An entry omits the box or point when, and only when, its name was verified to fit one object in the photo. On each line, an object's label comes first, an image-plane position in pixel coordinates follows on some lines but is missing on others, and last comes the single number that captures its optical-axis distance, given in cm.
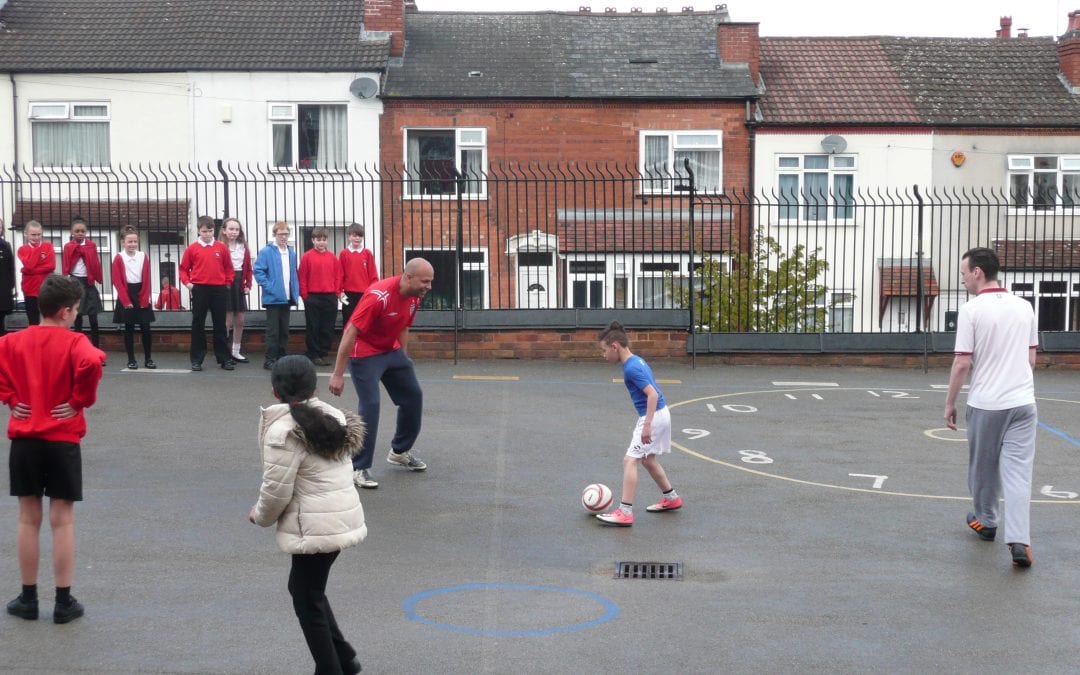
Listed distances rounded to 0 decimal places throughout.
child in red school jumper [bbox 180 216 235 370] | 1412
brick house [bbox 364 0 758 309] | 2861
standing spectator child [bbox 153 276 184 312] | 1959
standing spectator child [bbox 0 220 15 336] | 1441
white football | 825
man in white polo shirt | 742
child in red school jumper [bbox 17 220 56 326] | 1399
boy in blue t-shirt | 809
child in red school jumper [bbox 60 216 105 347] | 1395
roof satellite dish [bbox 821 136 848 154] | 2917
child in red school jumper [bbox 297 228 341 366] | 1438
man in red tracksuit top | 881
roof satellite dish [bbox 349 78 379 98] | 2848
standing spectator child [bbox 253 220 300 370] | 1448
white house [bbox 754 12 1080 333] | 2898
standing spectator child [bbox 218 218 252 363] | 1451
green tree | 1719
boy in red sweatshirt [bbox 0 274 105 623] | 602
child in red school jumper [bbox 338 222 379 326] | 1474
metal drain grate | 712
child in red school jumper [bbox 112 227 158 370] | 1391
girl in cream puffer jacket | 514
